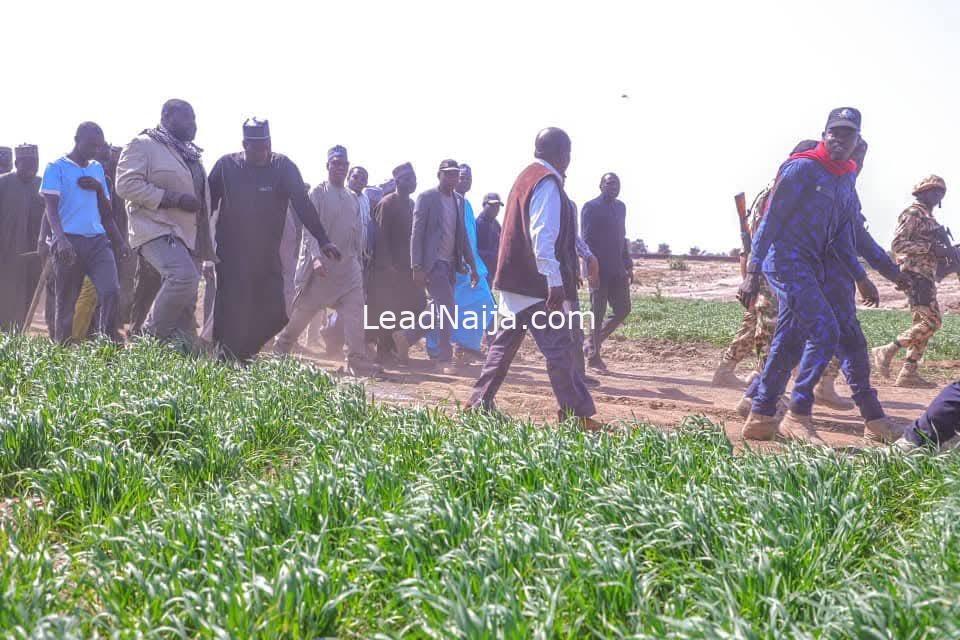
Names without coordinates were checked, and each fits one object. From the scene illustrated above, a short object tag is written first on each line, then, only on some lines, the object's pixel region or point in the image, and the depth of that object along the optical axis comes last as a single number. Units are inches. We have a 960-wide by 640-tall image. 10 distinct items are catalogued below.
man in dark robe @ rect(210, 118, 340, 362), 289.6
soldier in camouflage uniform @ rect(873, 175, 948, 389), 368.8
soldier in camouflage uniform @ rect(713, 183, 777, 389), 305.1
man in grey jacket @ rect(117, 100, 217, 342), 276.4
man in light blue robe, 414.0
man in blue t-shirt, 307.3
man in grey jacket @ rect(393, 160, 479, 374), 380.8
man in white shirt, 228.8
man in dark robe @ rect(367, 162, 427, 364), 406.6
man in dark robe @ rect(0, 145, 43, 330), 386.6
